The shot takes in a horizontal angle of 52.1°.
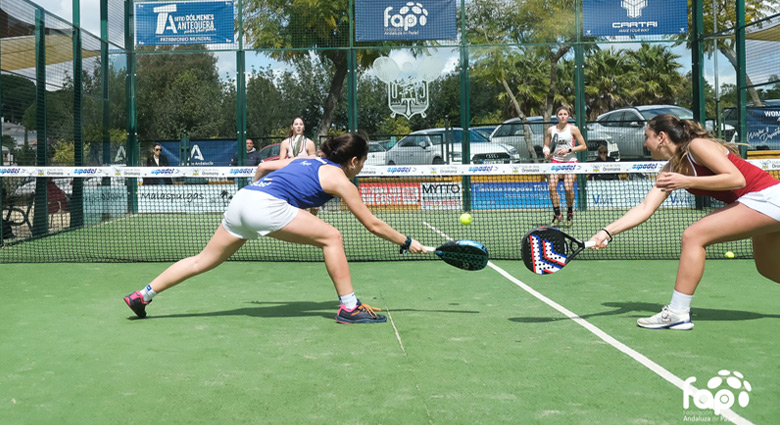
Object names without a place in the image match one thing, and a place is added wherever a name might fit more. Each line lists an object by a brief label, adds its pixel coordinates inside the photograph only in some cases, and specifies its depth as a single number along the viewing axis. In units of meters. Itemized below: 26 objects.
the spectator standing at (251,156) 17.42
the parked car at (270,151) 17.84
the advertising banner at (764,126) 15.61
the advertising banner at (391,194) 16.23
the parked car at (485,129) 17.95
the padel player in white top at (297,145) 12.18
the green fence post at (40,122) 12.02
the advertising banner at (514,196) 15.77
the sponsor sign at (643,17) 17.48
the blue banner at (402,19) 17.69
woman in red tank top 4.99
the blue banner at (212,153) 18.02
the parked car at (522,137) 17.98
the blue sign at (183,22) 17.83
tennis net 9.80
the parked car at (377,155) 17.64
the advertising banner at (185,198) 16.48
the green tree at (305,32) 17.88
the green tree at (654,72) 22.28
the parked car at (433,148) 17.80
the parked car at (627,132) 17.88
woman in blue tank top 5.38
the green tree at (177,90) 18.25
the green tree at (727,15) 18.50
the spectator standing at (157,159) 18.00
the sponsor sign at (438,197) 16.73
